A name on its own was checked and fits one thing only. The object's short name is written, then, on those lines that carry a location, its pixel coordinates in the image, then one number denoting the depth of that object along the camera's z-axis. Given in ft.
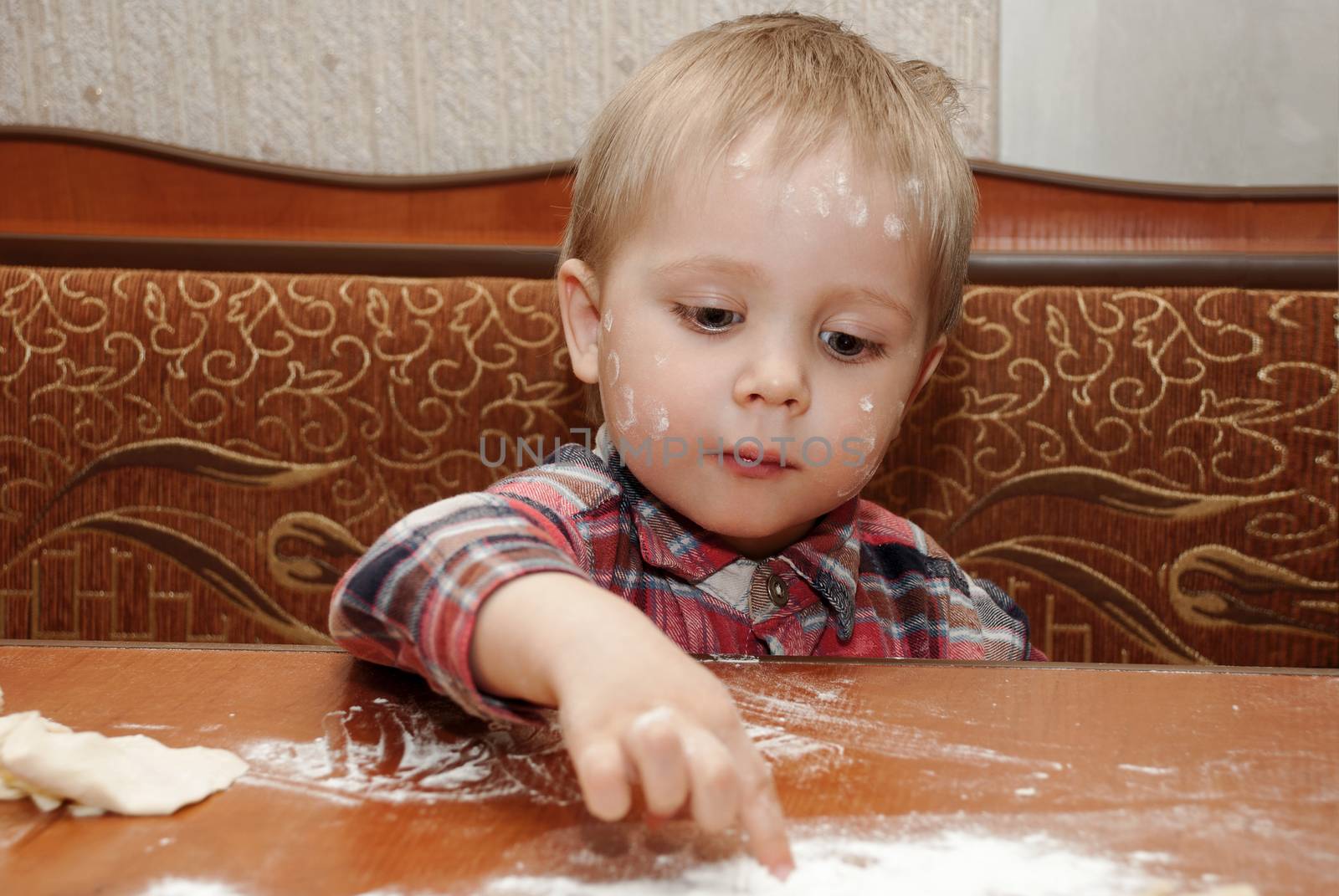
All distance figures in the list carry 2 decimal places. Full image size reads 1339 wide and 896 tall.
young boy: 2.78
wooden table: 1.46
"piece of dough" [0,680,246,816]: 1.57
